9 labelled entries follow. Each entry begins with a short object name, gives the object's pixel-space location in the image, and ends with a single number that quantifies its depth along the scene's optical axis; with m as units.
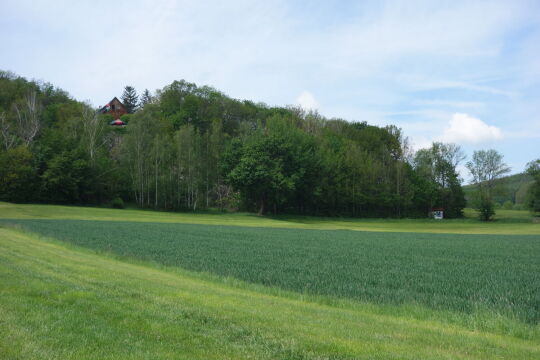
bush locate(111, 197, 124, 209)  73.71
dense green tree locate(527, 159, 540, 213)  87.69
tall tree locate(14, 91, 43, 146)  77.44
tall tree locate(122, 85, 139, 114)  156.50
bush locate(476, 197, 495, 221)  85.88
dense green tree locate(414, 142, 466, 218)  97.88
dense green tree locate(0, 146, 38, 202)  62.69
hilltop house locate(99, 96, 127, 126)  128.50
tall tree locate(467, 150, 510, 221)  102.38
